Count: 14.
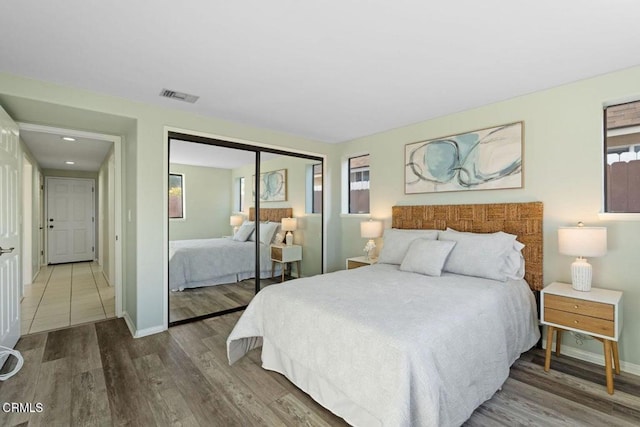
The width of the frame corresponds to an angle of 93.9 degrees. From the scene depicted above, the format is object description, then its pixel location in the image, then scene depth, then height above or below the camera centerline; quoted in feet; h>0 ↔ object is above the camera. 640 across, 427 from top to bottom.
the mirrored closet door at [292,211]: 13.26 +0.10
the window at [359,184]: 14.64 +1.47
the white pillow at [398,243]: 10.52 -1.07
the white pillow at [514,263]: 8.48 -1.43
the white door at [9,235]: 7.78 -0.61
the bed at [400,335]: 4.70 -2.38
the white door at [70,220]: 22.44 -0.52
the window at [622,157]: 7.86 +1.50
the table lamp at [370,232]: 12.98 -0.82
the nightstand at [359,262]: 12.40 -2.04
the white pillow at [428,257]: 8.89 -1.34
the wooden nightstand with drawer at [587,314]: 6.65 -2.39
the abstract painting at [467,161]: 9.49 +1.84
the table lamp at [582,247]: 7.16 -0.82
